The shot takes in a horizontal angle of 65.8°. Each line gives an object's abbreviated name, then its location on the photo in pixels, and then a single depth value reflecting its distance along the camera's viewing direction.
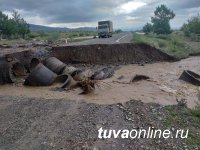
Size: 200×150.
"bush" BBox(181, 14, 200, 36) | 29.78
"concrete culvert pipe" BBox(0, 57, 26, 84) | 7.21
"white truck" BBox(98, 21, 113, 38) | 25.13
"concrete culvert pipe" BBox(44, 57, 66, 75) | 7.75
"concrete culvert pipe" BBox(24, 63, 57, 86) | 7.03
